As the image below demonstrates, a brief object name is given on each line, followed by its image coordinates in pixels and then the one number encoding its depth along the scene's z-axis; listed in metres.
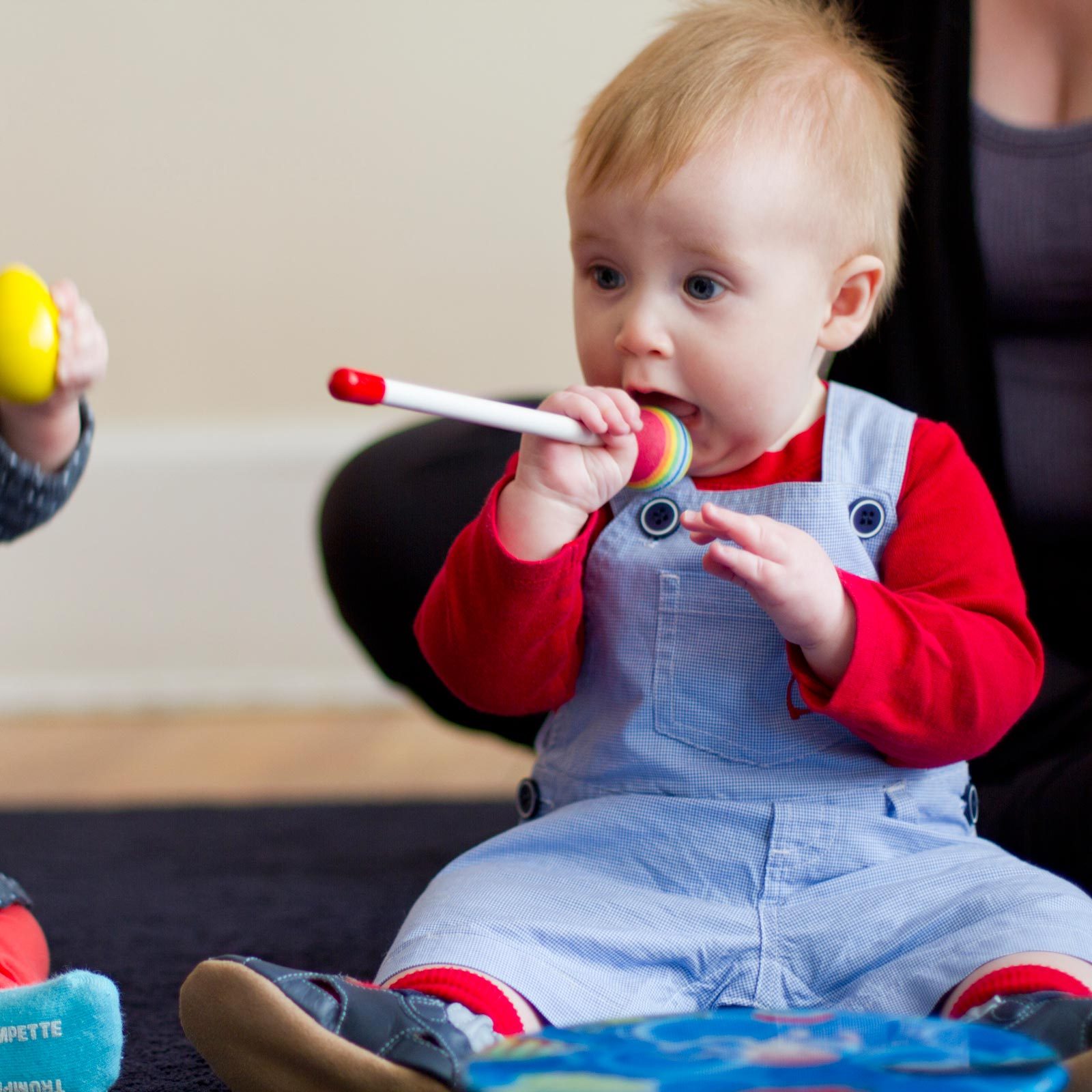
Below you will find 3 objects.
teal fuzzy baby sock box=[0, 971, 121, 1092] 1.46
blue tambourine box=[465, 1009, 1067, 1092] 1.35
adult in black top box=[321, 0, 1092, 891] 1.75
